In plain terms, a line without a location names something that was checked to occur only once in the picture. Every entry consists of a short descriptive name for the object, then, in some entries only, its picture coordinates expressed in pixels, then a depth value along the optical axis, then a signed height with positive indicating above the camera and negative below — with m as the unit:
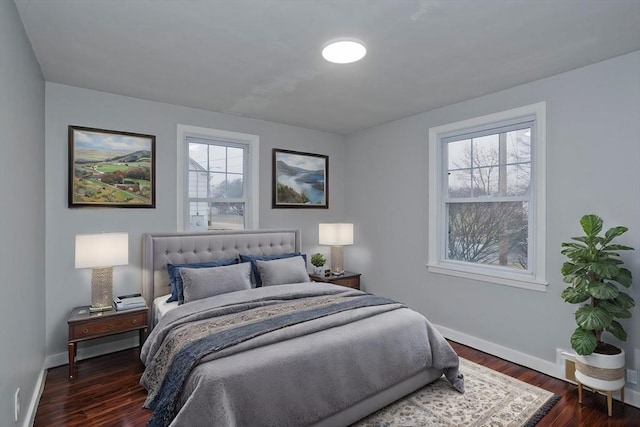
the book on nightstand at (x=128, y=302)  3.13 -0.85
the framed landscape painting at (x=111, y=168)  3.27 +0.41
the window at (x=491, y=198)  3.20 +0.13
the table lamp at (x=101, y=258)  3.01 -0.43
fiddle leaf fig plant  2.42 -0.54
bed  1.89 -0.93
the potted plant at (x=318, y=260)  4.59 -0.66
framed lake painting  4.62 +0.42
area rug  2.35 -1.42
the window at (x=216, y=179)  3.95 +0.37
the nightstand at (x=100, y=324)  2.89 -0.99
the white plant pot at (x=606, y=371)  2.44 -1.13
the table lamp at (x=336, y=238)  4.60 -0.37
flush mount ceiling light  2.39 +1.14
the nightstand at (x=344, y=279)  4.42 -0.89
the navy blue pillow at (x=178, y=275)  3.19 -0.62
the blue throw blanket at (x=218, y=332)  1.97 -0.80
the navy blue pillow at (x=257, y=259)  3.69 -0.54
